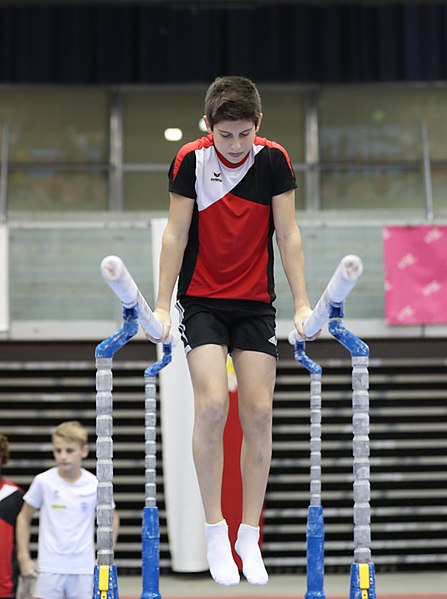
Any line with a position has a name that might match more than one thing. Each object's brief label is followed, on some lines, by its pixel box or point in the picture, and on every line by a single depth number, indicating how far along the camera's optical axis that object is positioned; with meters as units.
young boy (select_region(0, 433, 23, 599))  9.74
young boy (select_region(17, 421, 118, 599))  9.16
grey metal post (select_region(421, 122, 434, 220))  18.17
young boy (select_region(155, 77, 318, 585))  6.20
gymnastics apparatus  5.51
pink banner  16.40
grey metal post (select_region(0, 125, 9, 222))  18.19
